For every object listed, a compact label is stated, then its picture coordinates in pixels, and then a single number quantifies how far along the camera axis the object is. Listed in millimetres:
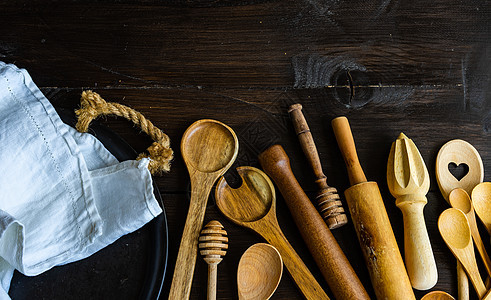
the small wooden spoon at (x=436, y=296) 603
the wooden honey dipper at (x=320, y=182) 608
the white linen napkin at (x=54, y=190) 572
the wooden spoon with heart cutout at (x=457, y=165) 659
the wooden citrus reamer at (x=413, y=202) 587
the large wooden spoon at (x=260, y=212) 598
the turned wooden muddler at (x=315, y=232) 583
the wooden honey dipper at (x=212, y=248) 591
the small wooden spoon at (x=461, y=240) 609
